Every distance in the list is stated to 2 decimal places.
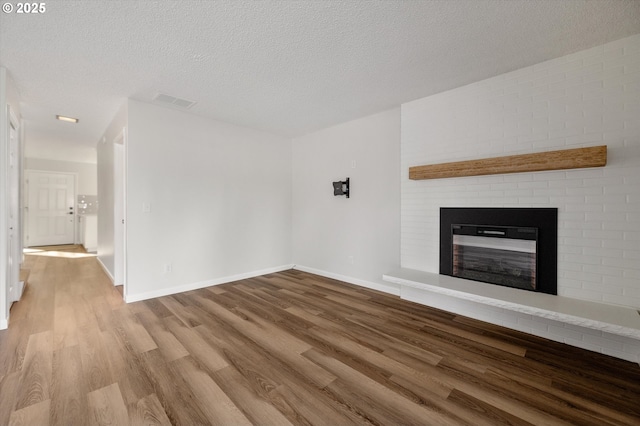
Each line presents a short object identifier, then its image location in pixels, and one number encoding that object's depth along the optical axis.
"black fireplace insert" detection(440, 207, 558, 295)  2.54
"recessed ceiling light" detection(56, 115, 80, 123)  4.06
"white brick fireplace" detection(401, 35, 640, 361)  2.19
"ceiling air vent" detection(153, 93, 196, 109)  3.28
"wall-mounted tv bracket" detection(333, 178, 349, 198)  4.28
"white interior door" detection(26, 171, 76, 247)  7.38
